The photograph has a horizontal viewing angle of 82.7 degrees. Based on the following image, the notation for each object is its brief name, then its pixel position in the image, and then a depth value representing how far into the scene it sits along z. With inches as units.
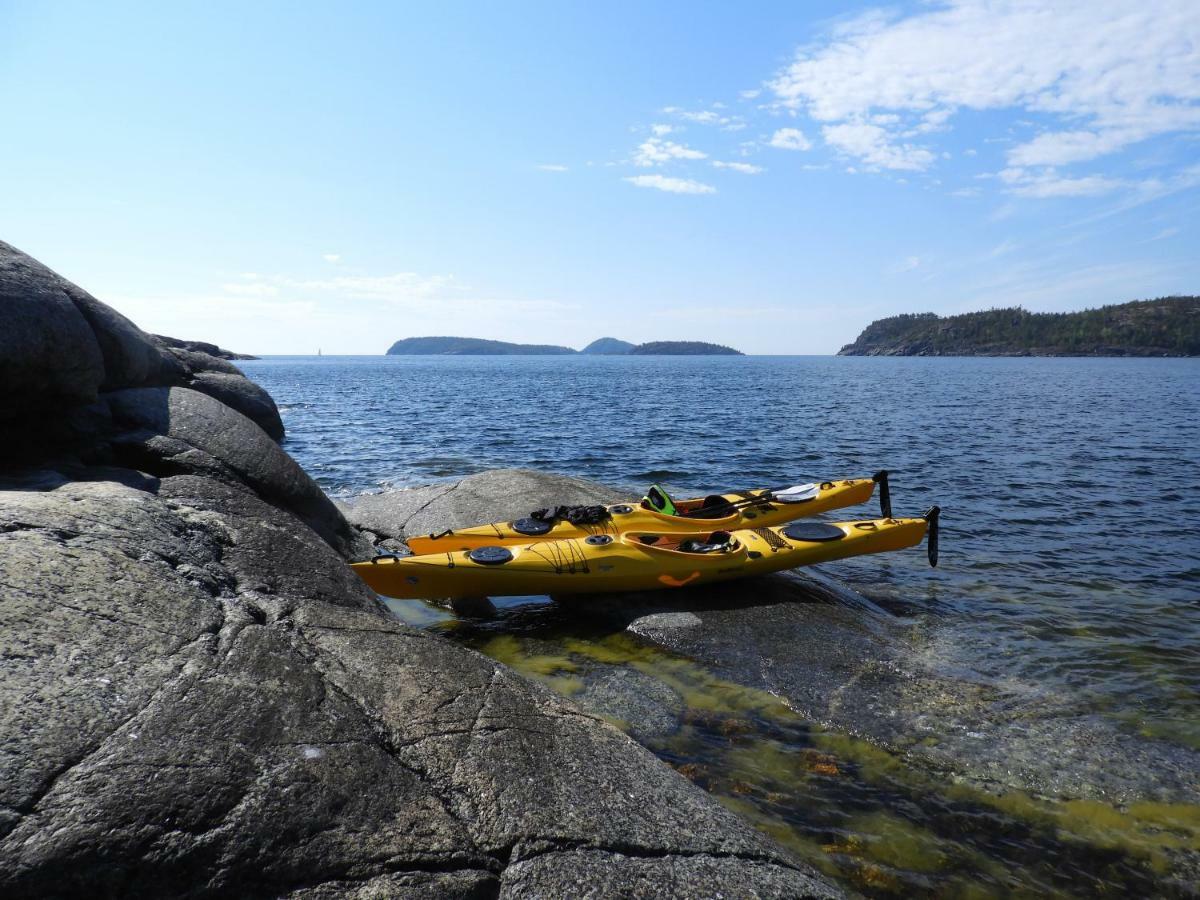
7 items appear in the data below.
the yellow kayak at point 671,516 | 367.6
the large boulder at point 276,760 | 106.1
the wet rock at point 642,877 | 119.3
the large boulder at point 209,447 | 275.5
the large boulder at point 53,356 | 239.6
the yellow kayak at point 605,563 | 319.6
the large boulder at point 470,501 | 441.4
